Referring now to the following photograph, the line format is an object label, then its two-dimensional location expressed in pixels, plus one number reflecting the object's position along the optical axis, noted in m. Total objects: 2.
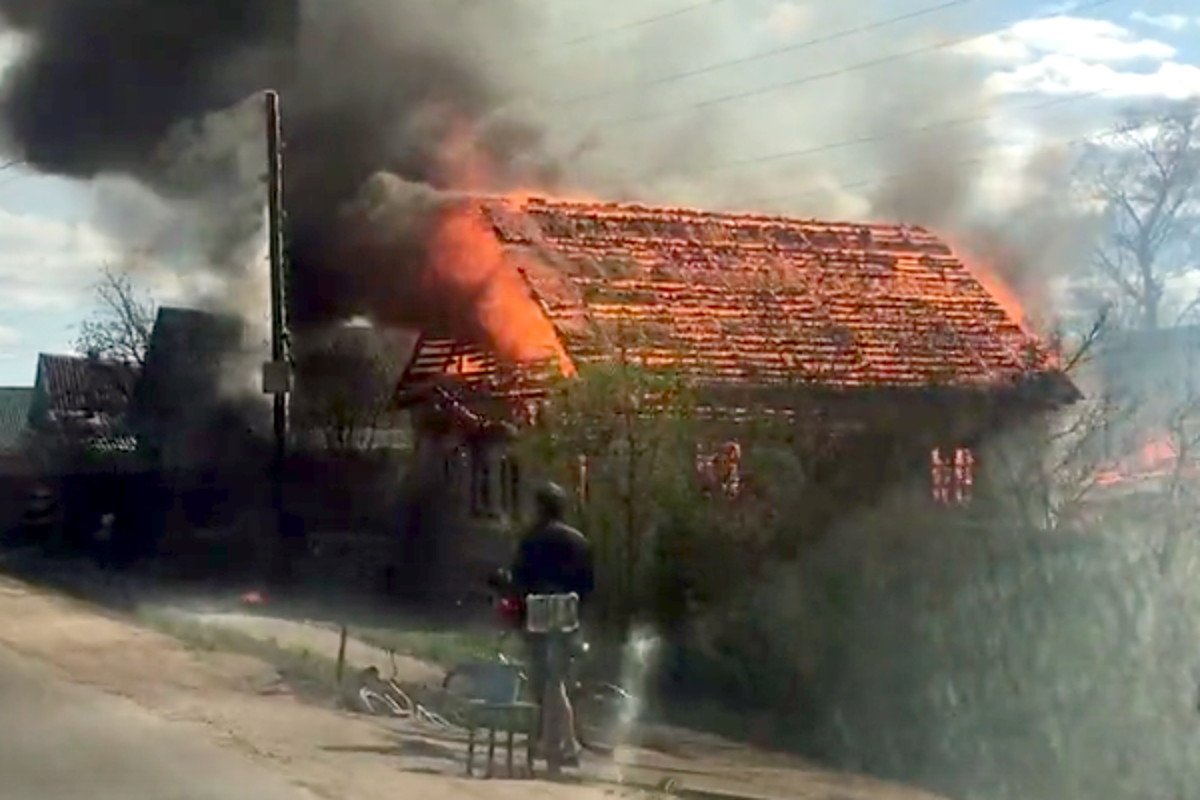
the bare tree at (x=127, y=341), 29.70
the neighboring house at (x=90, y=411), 29.17
